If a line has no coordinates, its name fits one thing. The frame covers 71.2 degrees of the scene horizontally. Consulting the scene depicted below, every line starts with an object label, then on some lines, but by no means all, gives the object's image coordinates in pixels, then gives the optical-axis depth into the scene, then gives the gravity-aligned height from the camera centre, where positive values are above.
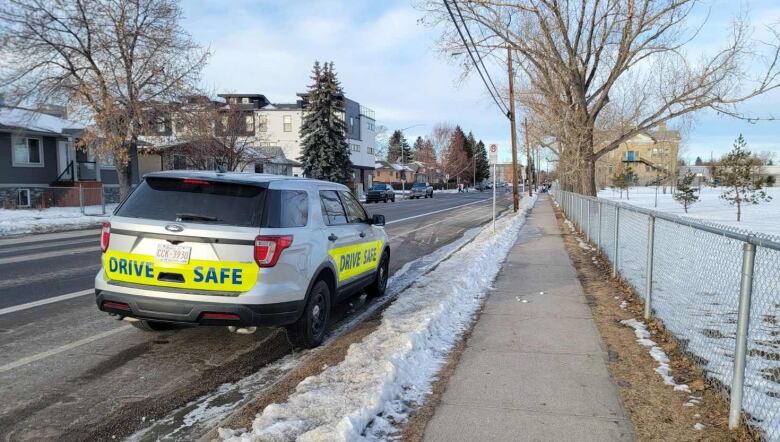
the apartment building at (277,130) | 25.82 +3.90
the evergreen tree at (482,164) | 122.96 +3.77
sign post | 18.04 +0.88
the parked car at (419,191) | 56.29 -1.11
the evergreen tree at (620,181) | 62.47 -0.01
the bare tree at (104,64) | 21.95 +4.85
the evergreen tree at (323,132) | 43.28 +3.86
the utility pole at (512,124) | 26.12 +3.09
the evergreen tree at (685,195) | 35.53 -0.90
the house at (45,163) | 23.94 +0.83
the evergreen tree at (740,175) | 30.66 +0.36
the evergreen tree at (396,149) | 129.00 +7.59
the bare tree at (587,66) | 17.22 +3.85
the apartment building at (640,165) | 72.12 +2.44
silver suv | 4.62 -0.65
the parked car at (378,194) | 43.34 -1.10
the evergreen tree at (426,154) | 103.74 +5.17
